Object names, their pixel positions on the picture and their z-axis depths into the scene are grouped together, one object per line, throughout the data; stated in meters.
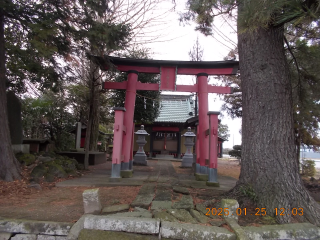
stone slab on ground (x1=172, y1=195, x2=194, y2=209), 3.69
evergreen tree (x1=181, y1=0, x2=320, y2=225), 3.41
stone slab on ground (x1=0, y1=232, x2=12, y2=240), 3.19
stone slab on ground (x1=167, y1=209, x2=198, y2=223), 3.27
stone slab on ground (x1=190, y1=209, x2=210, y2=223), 3.30
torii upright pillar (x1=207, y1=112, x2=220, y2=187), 6.16
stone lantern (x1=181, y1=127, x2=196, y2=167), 11.76
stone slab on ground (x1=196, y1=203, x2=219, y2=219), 3.50
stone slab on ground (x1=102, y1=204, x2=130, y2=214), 3.49
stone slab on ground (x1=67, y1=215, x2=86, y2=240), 3.05
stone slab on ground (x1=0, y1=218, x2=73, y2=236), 3.15
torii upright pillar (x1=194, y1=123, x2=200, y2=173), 7.50
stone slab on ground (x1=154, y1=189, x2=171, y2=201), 4.14
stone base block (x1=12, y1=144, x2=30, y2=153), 7.67
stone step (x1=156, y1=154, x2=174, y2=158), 16.86
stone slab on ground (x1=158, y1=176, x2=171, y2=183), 6.23
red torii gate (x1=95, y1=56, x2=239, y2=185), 7.20
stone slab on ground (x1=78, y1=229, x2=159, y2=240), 2.97
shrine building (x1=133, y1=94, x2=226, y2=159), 16.92
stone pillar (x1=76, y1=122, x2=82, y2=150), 13.08
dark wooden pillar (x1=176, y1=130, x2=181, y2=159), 17.04
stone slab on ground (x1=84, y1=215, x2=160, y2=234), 3.05
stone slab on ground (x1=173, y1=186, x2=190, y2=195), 4.79
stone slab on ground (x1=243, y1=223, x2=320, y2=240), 2.98
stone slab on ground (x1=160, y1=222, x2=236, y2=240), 2.93
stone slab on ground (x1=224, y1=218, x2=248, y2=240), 2.86
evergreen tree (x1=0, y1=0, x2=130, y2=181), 5.55
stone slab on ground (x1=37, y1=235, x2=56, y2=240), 3.16
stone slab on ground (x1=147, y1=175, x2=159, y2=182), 6.34
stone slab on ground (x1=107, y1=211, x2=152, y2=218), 3.29
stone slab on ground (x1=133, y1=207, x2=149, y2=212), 3.52
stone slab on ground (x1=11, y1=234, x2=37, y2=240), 3.18
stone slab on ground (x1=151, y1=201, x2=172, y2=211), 3.65
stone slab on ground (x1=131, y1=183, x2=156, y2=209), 3.74
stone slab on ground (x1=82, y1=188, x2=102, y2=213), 3.40
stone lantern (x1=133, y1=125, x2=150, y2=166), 11.59
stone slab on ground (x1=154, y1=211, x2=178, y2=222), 3.20
